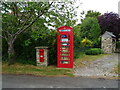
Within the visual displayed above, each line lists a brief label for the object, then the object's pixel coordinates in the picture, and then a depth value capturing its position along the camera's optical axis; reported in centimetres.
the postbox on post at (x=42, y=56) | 775
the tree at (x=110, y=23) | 2032
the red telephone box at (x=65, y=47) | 734
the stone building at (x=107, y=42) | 1664
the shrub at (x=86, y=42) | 1850
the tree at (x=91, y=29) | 2048
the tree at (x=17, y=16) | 649
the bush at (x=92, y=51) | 1501
